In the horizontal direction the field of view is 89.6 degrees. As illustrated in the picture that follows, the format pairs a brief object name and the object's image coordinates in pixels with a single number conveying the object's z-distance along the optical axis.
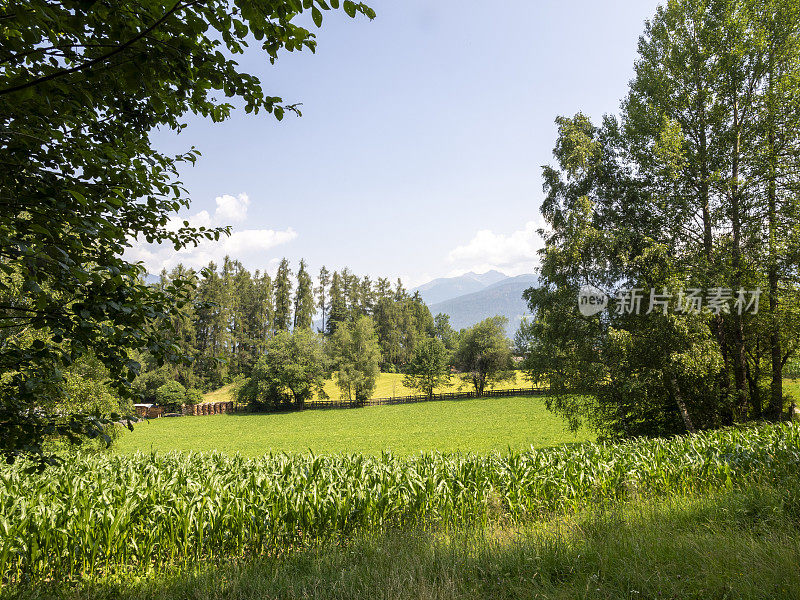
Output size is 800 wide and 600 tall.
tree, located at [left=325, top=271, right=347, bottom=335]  84.00
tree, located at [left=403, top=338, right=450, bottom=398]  59.56
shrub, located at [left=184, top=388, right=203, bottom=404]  56.06
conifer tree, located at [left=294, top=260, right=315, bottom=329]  75.94
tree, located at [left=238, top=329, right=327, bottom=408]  54.50
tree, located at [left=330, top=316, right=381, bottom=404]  55.88
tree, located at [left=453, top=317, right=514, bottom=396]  57.50
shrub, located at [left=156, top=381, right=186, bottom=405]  54.28
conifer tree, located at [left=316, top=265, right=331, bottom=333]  82.88
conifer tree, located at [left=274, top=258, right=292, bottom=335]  75.44
